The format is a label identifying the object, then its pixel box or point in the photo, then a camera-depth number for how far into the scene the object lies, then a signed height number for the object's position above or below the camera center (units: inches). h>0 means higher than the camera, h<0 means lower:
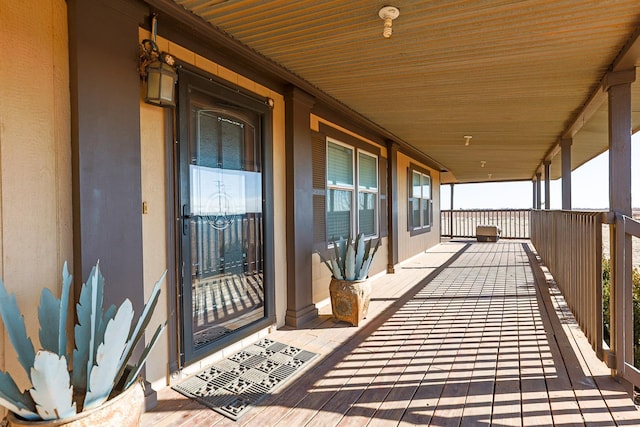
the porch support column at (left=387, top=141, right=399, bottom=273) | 251.4 +5.3
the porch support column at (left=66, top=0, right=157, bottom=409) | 73.3 +14.3
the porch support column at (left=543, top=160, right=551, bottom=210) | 300.6 +18.0
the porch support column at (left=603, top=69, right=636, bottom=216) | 112.7 +20.7
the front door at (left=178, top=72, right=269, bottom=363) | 100.5 -1.6
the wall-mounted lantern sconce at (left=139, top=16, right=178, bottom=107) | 86.7 +33.5
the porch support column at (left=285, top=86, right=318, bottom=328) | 142.8 +1.1
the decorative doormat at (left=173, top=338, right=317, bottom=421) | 87.3 -45.3
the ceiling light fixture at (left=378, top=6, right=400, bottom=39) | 84.9 +46.5
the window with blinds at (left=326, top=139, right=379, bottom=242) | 183.8 +10.7
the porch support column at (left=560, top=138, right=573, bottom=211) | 209.5 +15.3
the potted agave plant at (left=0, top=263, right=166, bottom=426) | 49.1 -22.6
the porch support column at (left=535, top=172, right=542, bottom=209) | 392.8 +17.5
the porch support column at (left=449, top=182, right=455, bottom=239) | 572.5 -20.7
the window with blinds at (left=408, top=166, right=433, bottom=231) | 317.6 +8.1
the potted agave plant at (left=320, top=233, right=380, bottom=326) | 141.6 -29.5
